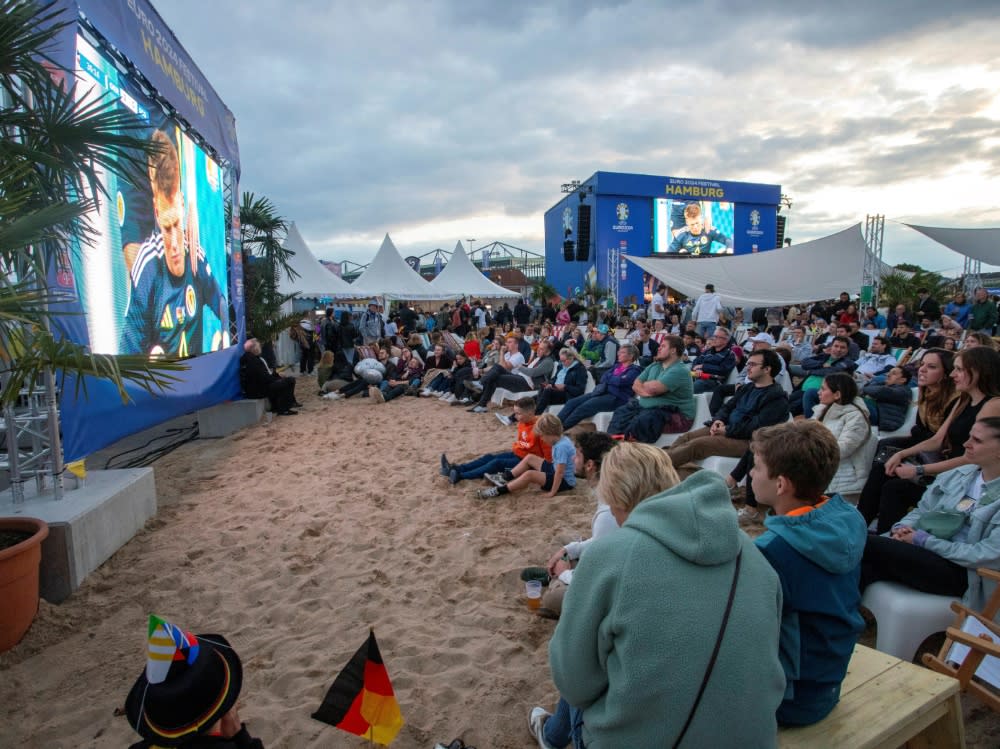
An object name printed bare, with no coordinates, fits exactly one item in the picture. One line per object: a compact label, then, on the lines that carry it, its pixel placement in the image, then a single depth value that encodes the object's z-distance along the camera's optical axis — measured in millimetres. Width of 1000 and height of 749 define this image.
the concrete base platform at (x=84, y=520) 3328
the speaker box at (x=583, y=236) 24730
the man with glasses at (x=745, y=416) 4484
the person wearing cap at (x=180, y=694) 1307
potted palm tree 2404
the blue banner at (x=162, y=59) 4961
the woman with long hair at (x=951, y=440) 3191
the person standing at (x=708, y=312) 11477
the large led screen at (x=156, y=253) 4551
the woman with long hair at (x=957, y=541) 2359
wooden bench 1576
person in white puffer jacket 3689
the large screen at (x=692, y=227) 25609
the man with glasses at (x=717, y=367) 7055
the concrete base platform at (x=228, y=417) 7898
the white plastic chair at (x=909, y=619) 2344
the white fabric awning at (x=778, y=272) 12984
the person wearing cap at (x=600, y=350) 9758
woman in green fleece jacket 1169
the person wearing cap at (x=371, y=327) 14227
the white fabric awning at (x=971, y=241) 11219
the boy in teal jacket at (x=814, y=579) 1472
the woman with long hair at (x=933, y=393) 3695
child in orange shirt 5094
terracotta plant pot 2729
